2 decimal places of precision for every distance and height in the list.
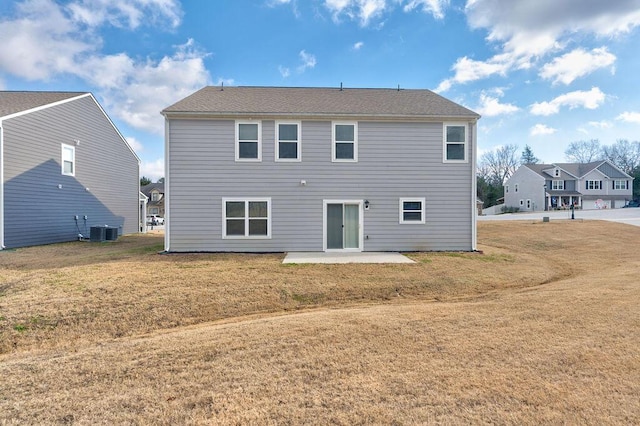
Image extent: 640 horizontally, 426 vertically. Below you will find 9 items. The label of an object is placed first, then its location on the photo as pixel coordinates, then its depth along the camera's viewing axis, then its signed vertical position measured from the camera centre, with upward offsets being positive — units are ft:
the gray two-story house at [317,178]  38.47 +4.17
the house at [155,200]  172.35 +5.66
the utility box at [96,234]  50.93 -3.88
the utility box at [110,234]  52.65 -4.01
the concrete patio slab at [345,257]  33.42 -5.36
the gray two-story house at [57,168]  41.88 +6.82
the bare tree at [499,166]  229.25 +33.20
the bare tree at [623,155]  212.84 +39.08
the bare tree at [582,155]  228.84 +42.06
